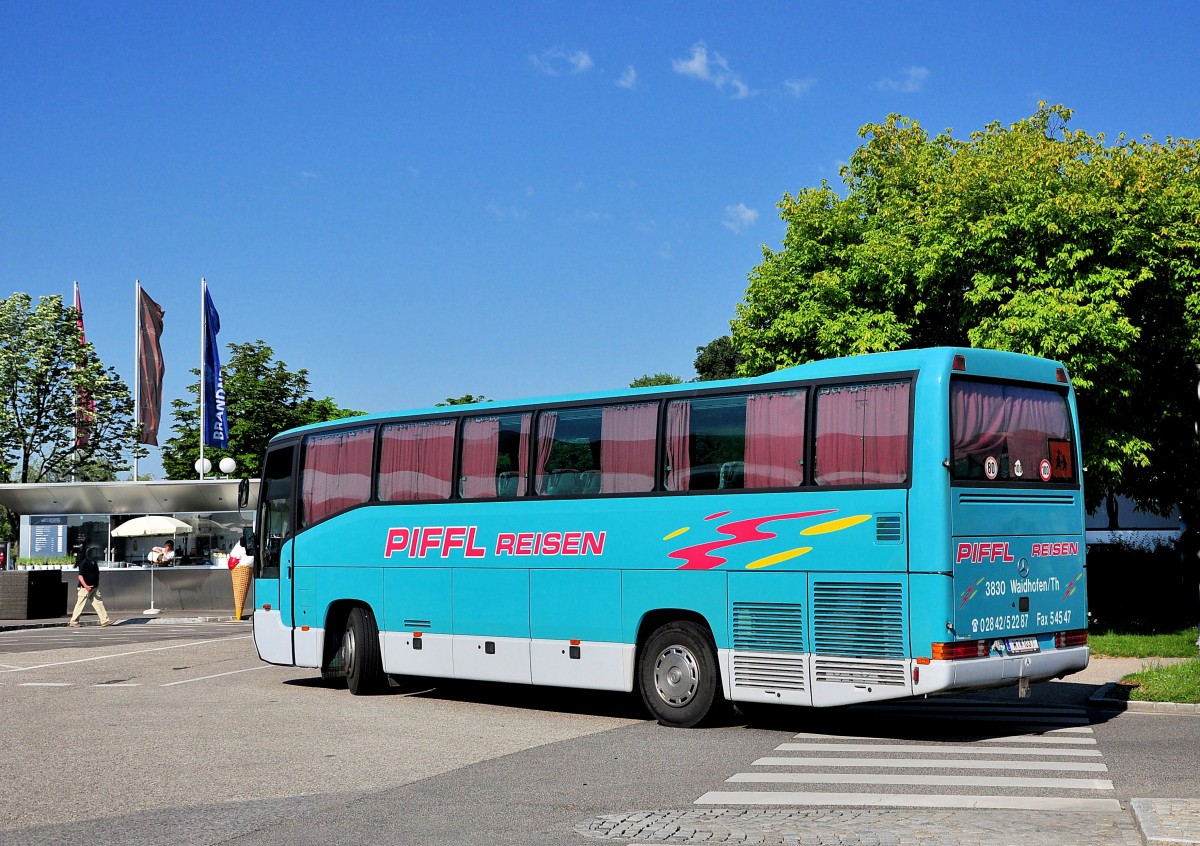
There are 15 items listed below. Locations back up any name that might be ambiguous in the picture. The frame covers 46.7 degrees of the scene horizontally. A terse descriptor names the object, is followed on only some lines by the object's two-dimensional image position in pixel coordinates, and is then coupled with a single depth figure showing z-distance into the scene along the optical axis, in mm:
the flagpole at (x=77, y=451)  65062
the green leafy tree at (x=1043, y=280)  22828
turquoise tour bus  11852
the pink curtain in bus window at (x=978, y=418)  11992
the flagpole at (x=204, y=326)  45656
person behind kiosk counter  39438
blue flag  43594
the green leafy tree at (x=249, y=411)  67250
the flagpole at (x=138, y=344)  44438
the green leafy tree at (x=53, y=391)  63844
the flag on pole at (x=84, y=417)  64688
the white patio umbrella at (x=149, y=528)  38031
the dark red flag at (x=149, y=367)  44656
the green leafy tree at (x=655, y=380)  96562
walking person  31891
